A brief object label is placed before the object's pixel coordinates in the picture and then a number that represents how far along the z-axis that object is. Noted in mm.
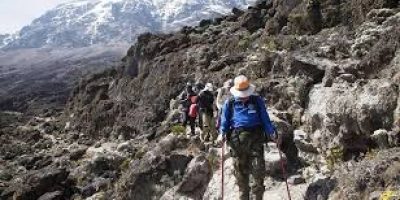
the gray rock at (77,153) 33906
